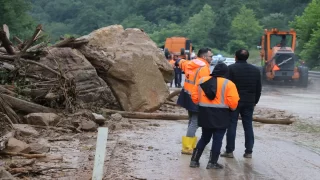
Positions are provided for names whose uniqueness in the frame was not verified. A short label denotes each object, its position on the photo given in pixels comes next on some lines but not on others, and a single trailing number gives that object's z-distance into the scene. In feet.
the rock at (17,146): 30.42
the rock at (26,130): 36.78
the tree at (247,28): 309.42
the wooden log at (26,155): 30.09
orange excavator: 105.40
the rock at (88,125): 41.19
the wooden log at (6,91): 42.04
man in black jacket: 34.81
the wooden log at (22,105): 41.29
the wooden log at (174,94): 61.26
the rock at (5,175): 24.39
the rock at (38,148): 31.58
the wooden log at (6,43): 43.87
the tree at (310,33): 163.12
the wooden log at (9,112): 38.88
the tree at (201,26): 342.85
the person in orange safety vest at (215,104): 30.73
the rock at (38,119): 40.37
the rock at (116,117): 46.83
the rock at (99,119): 43.47
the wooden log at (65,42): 50.90
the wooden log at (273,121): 51.24
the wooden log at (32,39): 45.19
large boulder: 51.42
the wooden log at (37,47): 46.72
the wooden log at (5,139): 29.99
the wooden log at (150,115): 49.47
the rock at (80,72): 48.37
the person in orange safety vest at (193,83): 35.12
